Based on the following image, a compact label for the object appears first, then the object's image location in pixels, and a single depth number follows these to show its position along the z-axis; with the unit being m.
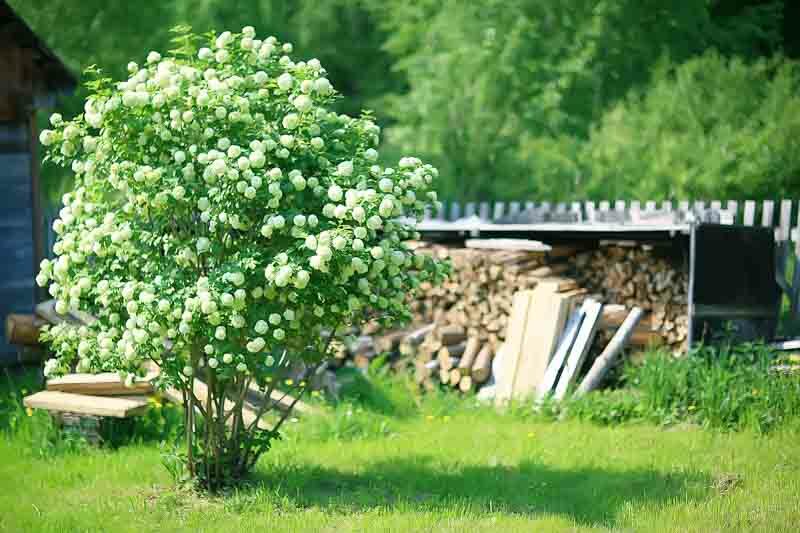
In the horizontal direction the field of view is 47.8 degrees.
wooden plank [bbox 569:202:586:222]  11.53
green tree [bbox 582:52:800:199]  12.79
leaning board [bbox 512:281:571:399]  9.06
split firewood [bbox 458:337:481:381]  9.64
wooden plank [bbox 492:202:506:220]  13.56
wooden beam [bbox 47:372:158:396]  7.90
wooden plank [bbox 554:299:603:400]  8.80
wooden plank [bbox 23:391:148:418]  7.44
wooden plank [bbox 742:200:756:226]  10.38
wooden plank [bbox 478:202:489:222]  13.80
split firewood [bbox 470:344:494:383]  9.59
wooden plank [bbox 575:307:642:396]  8.87
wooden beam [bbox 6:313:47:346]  8.97
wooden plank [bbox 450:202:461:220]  14.35
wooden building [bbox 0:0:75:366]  10.29
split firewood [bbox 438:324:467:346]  10.02
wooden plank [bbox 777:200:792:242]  10.37
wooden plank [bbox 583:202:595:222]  11.45
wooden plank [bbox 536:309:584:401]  8.87
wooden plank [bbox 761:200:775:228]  10.42
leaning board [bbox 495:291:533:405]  9.16
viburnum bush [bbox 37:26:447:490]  5.44
